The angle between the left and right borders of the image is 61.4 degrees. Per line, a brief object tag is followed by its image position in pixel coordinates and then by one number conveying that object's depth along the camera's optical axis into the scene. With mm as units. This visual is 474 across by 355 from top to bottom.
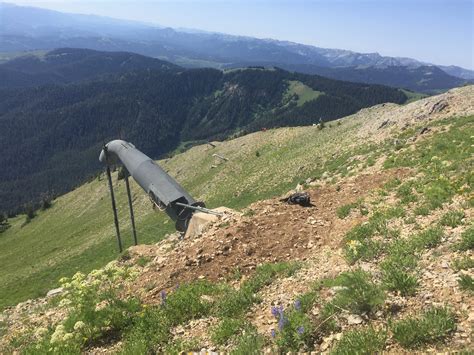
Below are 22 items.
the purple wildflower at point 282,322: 7708
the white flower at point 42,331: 11400
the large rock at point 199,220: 21641
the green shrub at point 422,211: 13112
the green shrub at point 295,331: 7578
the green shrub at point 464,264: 8453
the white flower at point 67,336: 9617
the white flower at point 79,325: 9945
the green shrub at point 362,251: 10953
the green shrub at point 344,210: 16312
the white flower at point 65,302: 11148
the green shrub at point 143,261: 18350
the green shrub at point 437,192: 13547
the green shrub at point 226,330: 8711
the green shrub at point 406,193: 15188
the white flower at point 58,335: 9697
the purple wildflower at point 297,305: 8219
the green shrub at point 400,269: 8286
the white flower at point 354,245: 11200
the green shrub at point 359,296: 7910
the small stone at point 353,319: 7716
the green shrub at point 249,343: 7680
